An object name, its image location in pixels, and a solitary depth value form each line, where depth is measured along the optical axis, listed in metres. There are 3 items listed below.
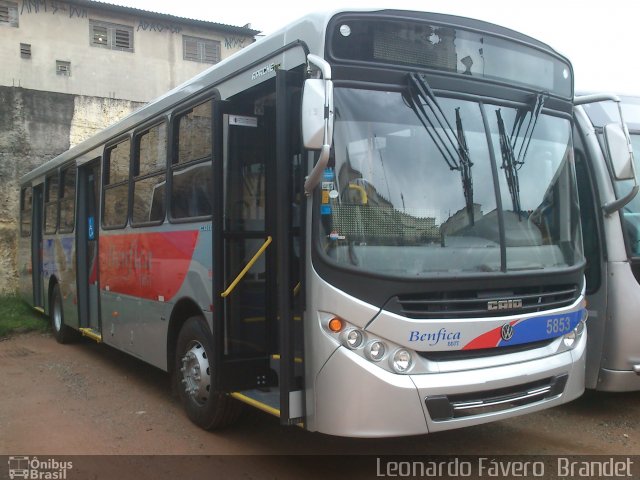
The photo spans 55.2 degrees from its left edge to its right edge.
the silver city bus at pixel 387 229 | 3.65
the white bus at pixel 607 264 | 5.21
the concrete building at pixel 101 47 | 26.02
